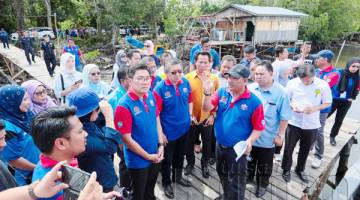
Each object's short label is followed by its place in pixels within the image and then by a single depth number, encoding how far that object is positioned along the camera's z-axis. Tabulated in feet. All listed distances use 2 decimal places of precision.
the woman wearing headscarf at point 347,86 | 14.03
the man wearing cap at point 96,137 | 6.31
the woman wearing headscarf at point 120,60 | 14.67
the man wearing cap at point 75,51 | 27.99
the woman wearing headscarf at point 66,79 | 14.17
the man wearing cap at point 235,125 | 8.20
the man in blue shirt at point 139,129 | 7.66
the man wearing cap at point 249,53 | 15.80
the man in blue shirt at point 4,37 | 53.71
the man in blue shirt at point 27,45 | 37.96
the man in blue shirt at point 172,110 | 9.66
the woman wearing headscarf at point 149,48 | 16.19
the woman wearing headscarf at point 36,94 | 9.42
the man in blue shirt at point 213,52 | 17.66
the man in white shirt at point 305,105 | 10.58
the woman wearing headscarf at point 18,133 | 6.73
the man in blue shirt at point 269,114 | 9.48
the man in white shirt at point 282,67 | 16.32
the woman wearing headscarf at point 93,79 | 12.42
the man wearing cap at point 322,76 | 13.12
